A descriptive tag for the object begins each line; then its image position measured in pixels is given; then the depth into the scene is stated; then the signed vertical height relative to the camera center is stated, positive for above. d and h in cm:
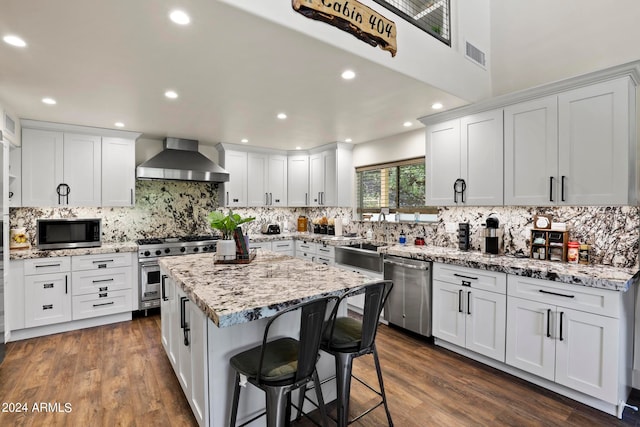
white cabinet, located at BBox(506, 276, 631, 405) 212 -93
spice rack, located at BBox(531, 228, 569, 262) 271 -29
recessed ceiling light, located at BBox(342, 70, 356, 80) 244 +110
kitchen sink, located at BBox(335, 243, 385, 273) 379 -59
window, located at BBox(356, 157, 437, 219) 424 +35
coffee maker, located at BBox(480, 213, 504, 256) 318 -26
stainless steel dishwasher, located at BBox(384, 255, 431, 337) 326 -92
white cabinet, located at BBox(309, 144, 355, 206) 510 +60
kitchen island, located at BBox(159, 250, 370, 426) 158 -61
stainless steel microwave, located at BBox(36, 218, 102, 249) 366 -27
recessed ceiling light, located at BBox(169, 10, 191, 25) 170 +110
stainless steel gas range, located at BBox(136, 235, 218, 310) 408 -71
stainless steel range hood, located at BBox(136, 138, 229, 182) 433 +67
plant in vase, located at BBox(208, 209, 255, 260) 255 -15
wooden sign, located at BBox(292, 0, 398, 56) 194 +130
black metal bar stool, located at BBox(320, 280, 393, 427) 171 -76
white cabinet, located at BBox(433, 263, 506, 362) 270 -91
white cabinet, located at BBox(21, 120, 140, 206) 371 +59
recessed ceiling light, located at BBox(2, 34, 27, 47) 192 +108
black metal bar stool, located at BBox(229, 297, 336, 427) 142 -77
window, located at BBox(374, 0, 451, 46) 262 +177
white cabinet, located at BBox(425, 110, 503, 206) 306 +54
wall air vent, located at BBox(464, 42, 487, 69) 314 +164
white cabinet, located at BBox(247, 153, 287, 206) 543 +58
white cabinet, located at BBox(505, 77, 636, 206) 232 +53
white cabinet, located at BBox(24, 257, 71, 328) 344 -92
